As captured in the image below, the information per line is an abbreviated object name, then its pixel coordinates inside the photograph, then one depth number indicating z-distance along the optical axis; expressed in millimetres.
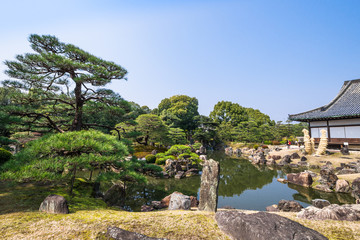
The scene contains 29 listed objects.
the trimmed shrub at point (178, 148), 13476
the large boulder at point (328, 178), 9059
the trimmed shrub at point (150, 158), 15180
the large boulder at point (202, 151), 24703
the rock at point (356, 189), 7512
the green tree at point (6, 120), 5292
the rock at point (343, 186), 8336
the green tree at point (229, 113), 39722
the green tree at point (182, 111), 31959
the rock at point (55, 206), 3629
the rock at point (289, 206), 6336
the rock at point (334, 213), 3865
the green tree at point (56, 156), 3730
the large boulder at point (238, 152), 26556
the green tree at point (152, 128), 17736
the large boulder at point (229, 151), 28075
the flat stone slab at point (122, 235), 2805
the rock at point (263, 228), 2709
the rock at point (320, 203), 6066
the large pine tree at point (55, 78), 5684
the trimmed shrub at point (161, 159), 13608
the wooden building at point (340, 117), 15227
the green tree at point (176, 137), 19906
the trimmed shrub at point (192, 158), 13122
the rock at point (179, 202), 5266
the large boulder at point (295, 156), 16994
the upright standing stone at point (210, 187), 4324
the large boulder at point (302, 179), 9758
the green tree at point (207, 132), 31558
